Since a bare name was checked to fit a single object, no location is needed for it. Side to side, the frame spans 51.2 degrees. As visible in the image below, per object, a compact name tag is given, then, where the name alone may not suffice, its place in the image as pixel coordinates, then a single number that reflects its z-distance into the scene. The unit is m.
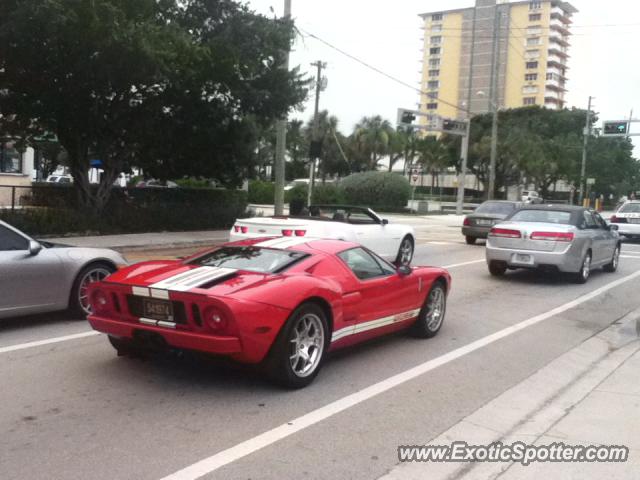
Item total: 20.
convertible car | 11.53
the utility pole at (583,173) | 57.74
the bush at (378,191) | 45.47
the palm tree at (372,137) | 72.81
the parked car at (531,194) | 52.56
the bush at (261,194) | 50.50
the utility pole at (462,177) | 42.47
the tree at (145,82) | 15.79
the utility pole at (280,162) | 22.52
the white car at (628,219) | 22.55
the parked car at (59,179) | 45.28
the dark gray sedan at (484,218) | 20.39
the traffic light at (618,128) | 39.94
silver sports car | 7.01
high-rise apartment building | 121.56
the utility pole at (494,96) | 43.09
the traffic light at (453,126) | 41.44
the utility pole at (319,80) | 53.91
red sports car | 5.04
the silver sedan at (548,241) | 12.10
